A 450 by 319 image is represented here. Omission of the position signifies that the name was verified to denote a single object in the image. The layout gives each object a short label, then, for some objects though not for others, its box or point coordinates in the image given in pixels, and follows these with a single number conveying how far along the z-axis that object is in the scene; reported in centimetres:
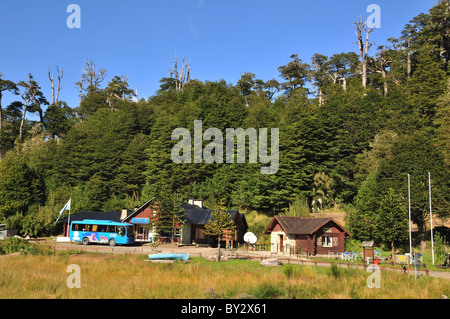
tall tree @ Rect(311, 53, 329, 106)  8538
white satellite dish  3878
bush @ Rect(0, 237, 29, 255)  3334
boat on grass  2902
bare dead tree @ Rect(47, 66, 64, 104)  9612
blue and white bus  4244
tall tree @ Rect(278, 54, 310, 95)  8906
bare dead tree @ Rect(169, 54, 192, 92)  10612
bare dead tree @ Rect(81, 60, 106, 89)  10206
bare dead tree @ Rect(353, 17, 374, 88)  7438
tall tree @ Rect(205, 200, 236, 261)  3538
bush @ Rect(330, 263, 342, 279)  2178
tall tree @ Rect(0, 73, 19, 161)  7586
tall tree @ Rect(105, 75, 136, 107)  9781
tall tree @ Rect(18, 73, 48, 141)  8256
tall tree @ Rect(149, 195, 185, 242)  4272
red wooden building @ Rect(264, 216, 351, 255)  3741
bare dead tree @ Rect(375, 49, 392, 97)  7994
